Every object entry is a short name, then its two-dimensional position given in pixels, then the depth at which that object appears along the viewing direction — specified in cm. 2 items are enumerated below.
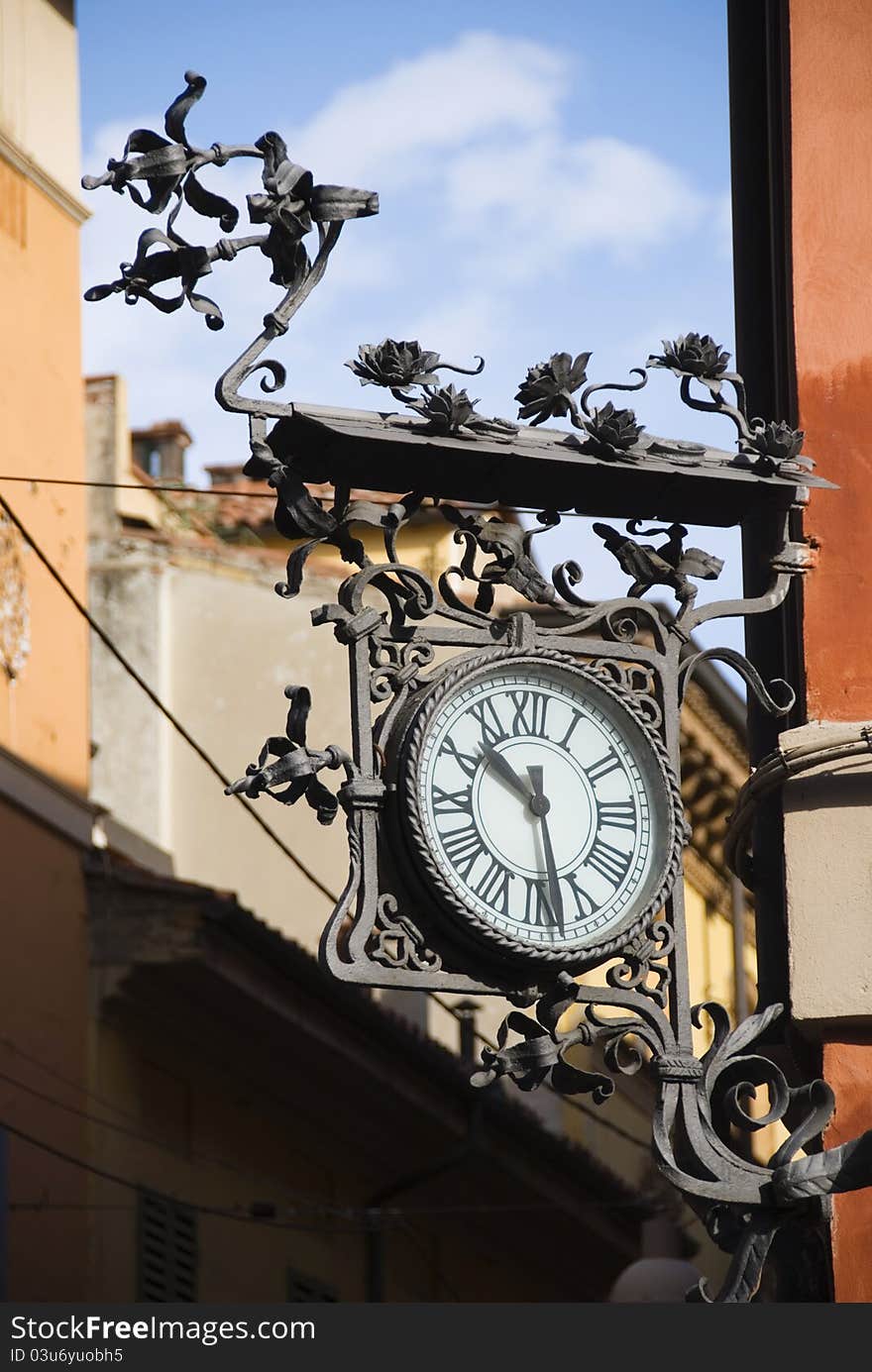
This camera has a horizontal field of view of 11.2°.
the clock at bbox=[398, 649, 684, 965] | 1009
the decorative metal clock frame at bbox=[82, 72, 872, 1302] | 1012
